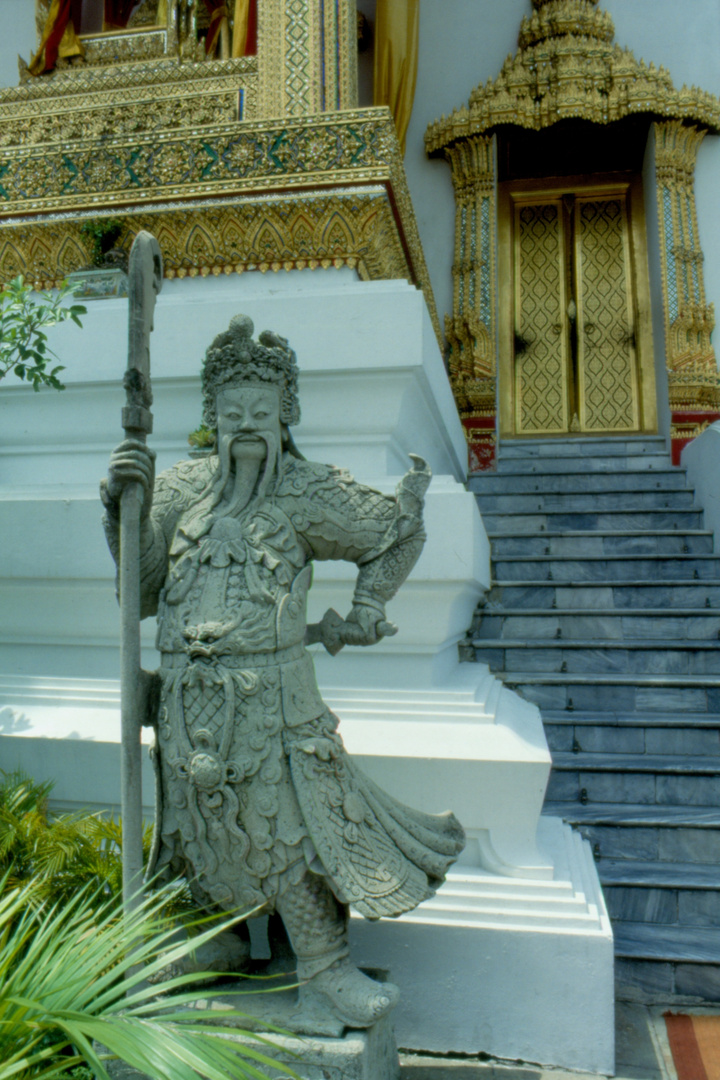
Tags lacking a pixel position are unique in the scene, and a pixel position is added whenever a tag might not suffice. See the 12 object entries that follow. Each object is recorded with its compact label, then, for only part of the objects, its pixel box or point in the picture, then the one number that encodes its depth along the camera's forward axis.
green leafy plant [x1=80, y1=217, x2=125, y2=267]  3.73
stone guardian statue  1.77
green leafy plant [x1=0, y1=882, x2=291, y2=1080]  1.27
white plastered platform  2.14
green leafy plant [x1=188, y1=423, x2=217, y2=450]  3.00
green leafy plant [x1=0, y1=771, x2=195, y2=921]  2.03
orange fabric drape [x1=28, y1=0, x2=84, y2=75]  5.80
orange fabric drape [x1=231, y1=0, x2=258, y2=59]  5.09
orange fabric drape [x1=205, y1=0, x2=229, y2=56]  5.75
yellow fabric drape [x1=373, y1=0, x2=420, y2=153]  7.36
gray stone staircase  2.84
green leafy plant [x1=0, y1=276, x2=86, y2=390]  2.50
